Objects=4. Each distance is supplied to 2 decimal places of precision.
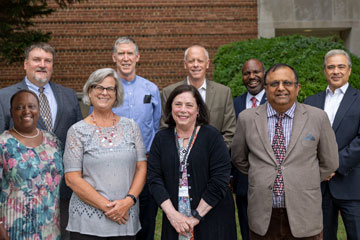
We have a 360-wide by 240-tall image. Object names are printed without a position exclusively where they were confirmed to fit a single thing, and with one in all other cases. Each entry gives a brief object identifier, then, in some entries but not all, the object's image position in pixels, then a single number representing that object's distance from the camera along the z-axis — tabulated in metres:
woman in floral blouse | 3.05
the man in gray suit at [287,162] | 3.14
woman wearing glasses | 3.20
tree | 7.47
